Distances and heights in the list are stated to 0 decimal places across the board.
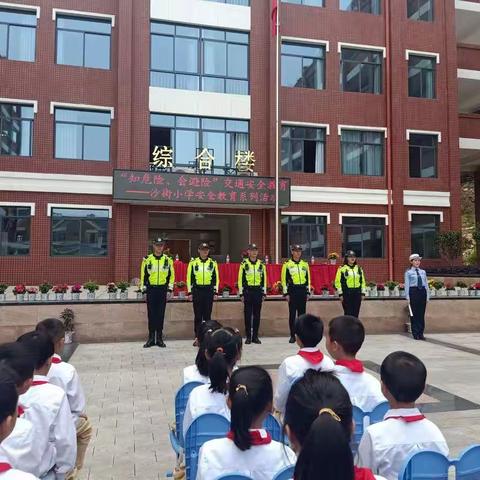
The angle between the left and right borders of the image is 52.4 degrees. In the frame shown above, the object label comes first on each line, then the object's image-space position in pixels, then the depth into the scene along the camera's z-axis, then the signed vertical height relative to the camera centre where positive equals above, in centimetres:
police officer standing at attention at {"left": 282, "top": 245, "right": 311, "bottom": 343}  954 -31
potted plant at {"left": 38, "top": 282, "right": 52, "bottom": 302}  966 -52
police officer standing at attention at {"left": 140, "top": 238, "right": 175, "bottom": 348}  907 -34
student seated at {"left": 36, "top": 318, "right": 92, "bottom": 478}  322 -84
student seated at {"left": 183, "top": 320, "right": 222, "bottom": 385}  343 -78
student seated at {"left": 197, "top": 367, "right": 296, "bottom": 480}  189 -71
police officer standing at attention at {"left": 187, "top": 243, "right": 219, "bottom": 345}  917 -29
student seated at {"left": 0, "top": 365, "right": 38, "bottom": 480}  170 -49
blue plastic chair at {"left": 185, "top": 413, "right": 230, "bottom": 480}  245 -83
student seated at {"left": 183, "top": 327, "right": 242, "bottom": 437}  277 -75
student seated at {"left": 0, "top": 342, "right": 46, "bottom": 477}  213 -78
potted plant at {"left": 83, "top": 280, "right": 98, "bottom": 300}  992 -48
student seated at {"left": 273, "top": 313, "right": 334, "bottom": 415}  338 -66
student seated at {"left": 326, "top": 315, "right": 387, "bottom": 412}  305 -62
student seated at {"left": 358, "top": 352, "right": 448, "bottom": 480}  211 -72
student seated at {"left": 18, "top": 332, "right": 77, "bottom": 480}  245 -78
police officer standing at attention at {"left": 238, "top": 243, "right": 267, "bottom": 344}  950 -43
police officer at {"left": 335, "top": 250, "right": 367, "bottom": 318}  994 -37
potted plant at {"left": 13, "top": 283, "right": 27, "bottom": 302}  937 -54
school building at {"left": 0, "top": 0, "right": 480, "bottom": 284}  1628 +517
